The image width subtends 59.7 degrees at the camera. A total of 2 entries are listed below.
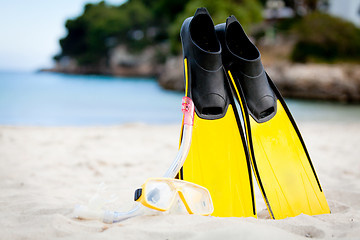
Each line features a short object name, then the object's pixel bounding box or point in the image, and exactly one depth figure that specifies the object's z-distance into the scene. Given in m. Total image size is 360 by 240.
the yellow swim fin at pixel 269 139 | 1.61
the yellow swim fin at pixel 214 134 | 1.56
